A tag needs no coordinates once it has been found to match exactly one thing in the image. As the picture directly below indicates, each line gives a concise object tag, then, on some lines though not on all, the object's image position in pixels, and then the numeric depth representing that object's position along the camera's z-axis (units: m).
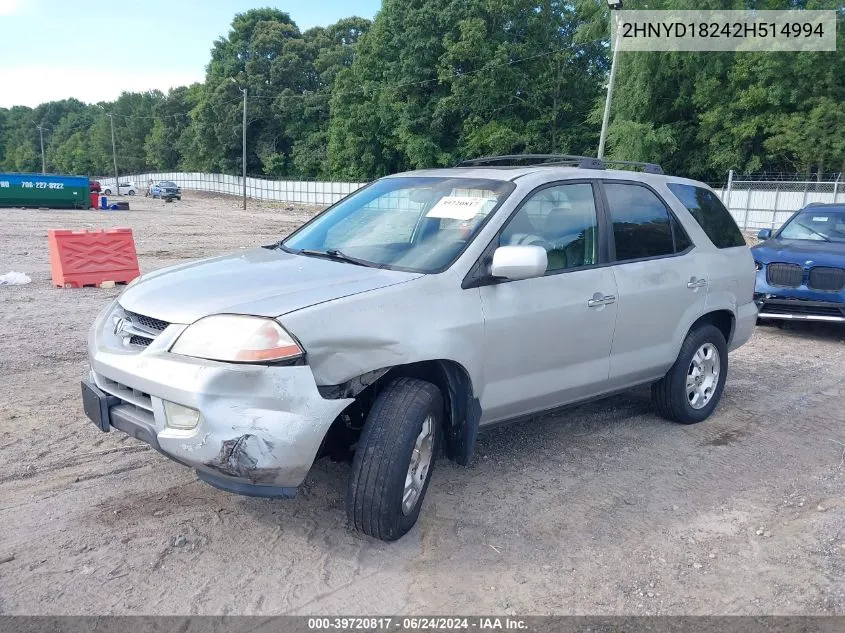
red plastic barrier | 10.52
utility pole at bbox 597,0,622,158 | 24.20
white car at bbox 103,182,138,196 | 66.50
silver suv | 3.01
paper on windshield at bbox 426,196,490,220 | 4.02
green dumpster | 35.28
